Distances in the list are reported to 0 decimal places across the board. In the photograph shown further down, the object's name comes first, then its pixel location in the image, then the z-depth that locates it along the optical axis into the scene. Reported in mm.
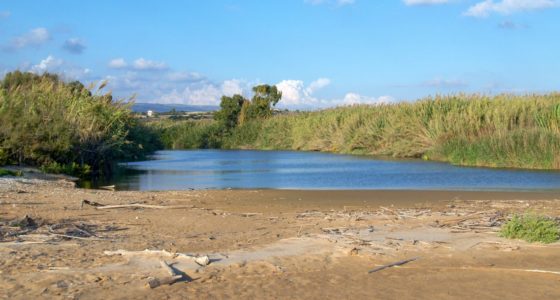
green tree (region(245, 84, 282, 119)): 66500
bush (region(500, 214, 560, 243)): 9406
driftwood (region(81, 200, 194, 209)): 13340
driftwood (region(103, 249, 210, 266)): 8018
